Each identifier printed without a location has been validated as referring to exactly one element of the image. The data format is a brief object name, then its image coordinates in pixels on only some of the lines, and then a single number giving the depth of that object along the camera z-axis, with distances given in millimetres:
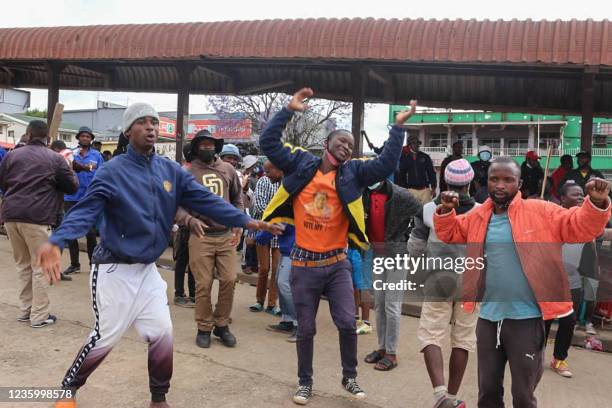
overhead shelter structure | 6793
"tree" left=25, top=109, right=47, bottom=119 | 52012
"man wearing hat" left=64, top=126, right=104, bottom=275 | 7762
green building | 34125
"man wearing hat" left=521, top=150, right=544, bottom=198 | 9000
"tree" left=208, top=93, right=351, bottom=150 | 29984
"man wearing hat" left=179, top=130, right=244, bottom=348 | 5125
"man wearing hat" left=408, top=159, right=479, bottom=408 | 3750
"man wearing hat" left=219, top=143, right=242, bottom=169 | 6707
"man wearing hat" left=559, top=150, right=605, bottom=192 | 7688
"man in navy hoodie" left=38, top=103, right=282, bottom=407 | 3348
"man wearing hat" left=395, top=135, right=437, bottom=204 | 8695
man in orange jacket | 3004
